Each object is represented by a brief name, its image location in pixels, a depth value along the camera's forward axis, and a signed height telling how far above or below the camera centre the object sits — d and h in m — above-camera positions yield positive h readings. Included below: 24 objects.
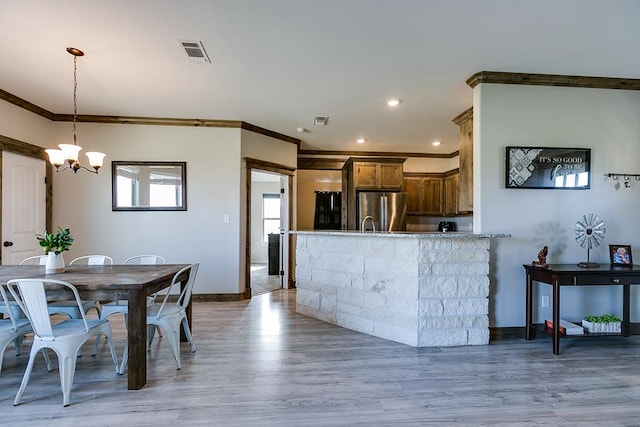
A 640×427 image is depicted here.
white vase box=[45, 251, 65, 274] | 2.78 -0.42
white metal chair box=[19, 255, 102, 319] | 2.87 -0.84
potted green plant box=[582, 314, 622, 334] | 3.08 -1.02
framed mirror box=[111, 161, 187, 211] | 4.74 +0.41
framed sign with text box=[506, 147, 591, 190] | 3.36 +0.48
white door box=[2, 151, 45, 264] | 3.94 +0.11
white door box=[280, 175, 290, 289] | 5.82 -0.16
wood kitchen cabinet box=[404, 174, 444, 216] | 6.80 +0.47
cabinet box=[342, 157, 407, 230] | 6.26 +0.75
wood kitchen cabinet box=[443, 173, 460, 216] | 6.41 +0.42
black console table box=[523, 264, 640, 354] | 2.92 -0.56
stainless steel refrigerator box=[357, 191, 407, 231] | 6.09 +0.09
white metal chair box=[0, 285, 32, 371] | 2.33 -0.83
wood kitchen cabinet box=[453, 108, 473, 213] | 3.84 +0.62
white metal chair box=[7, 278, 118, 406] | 2.11 -0.80
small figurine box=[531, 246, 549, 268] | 3.15 -0.41
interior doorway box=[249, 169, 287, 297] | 9.37 +0.02
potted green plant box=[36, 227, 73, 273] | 2.78 -0.28
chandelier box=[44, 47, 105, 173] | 2.92 +0.54
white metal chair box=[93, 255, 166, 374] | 2.92 -0.85
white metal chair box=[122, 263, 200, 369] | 2.64 -0.84
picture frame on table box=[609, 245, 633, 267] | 3.16 -0.39
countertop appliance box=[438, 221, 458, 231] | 6.78 -0.22
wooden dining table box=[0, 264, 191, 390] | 2.34 -0.58
